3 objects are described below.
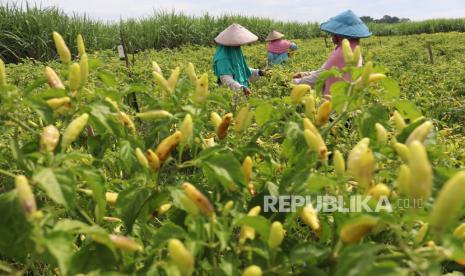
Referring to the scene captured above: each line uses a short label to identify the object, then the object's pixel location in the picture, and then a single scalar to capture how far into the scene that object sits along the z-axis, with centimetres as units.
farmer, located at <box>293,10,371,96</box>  342
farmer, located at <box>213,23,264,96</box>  468
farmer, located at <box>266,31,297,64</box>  811
